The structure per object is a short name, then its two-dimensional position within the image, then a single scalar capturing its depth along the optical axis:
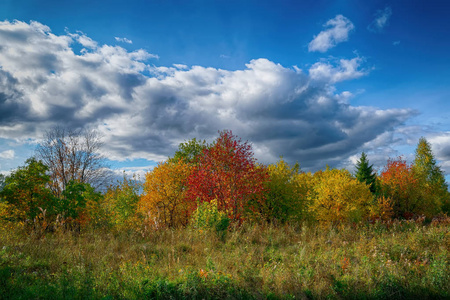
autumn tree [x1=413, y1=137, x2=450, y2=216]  34.00
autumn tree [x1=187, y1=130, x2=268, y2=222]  15.27
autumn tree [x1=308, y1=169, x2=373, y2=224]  16.27
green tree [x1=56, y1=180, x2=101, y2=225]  12.41
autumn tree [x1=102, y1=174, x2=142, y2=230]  20.58
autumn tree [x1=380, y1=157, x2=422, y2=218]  32.16
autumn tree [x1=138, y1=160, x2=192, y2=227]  17.31
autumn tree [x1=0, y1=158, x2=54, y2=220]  11.73
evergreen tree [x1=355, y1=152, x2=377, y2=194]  37.63
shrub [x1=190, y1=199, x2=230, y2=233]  10.48
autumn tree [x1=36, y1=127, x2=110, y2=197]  26.77
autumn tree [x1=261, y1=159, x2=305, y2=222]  16.28
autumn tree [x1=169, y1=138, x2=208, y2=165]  32.59
